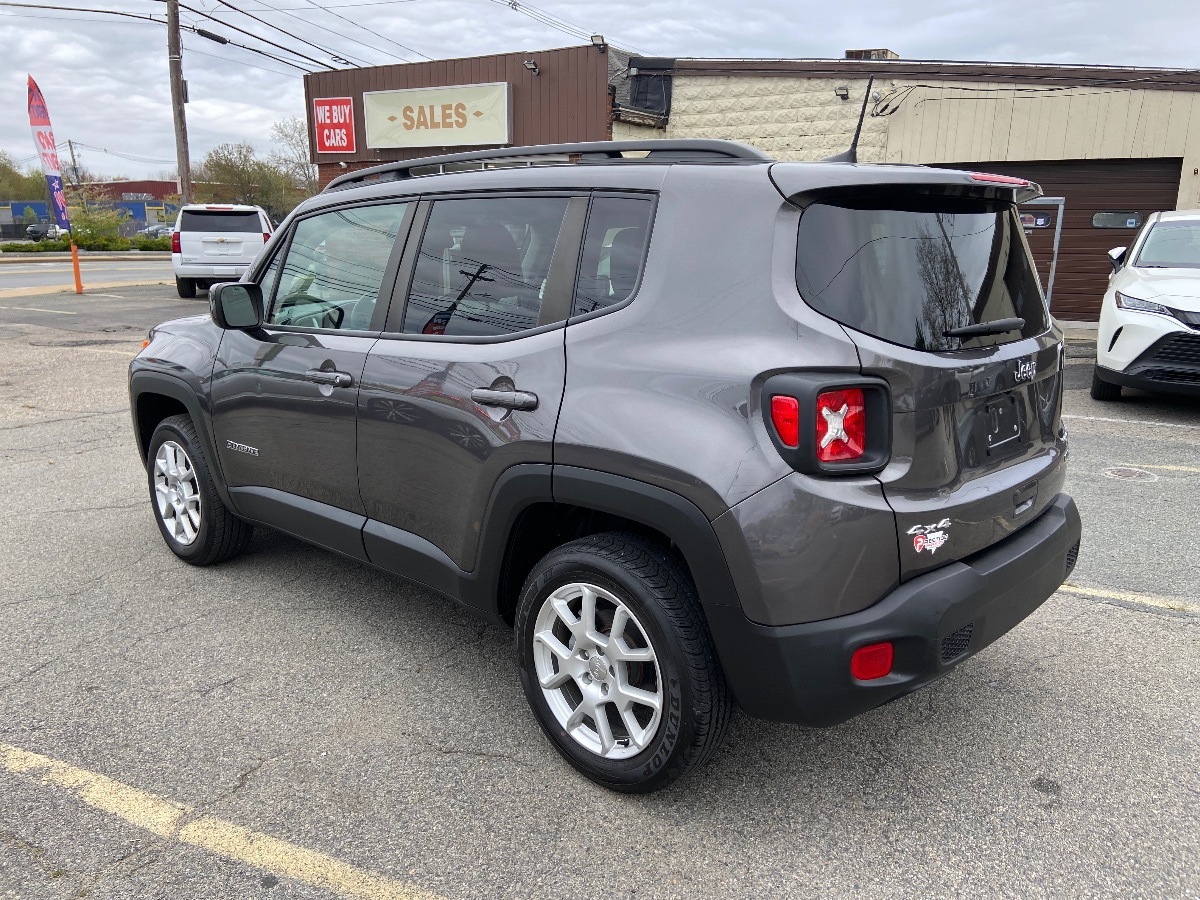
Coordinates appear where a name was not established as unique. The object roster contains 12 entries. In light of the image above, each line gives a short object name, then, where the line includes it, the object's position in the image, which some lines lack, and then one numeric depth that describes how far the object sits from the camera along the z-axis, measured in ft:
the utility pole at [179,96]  73.26
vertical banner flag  74.38
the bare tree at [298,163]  177.17
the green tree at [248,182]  175.63
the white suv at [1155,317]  23.98
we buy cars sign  65.46
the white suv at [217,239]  57.36
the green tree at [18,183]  240.32
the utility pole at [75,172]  213.01
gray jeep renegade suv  7.43
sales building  45.65
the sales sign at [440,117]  58.39
